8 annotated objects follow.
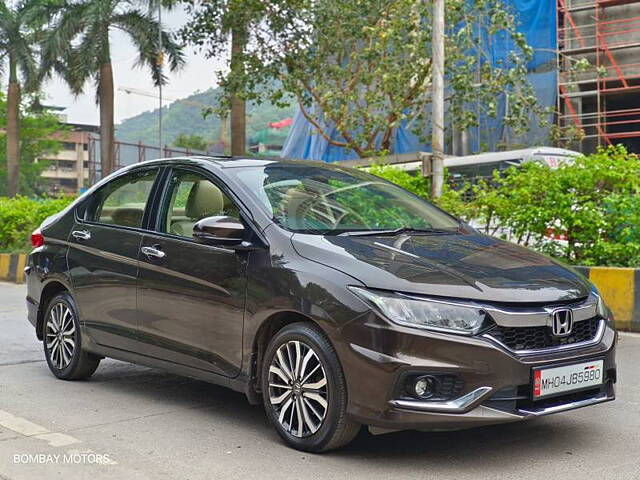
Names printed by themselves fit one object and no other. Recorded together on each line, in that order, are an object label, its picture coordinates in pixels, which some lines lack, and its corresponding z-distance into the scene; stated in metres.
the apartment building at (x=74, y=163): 126.12
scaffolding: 25.77
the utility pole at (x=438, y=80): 12.66
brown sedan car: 4.20
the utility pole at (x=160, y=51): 34.16
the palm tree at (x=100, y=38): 33.84
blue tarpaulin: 27.62
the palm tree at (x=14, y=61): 41.16
